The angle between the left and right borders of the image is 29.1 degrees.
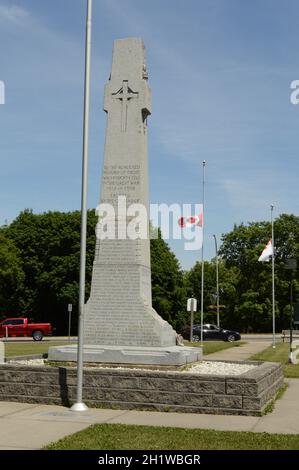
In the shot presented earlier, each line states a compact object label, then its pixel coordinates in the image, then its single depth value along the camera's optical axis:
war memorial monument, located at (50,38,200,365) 12.56
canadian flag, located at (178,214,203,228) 29.08
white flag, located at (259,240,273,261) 32.94
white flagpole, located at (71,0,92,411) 10.04
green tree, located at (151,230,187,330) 54.22
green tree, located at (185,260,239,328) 71.06
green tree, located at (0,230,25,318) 47.84
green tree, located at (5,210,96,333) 50.41
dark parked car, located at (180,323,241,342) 43.06
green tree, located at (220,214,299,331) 64.50
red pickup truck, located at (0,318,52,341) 41.41
